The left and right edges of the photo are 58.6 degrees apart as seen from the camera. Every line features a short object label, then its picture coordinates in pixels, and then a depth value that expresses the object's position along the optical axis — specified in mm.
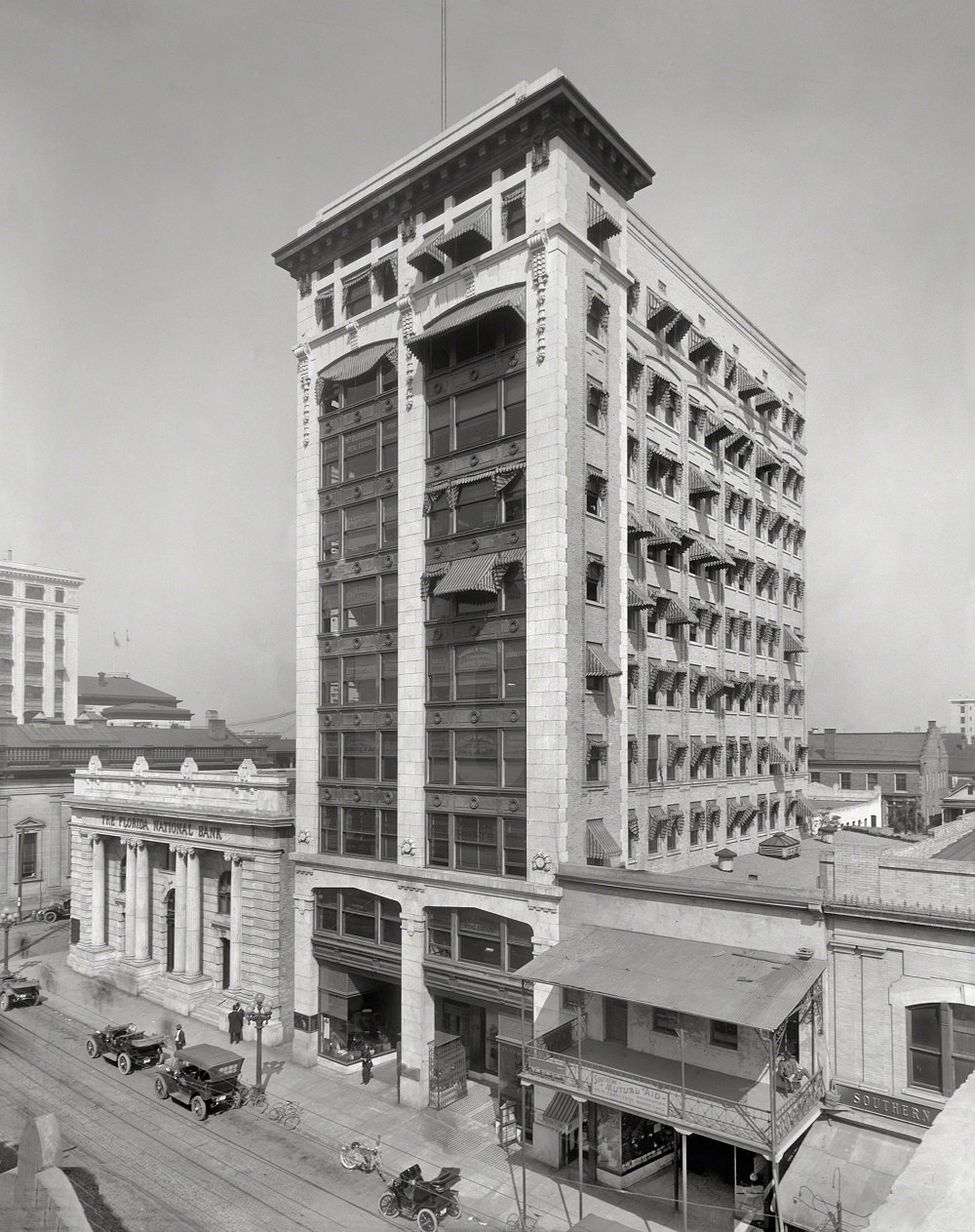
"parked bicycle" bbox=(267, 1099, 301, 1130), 30281
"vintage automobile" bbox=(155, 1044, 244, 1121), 30844
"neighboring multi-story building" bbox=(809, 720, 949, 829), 84625
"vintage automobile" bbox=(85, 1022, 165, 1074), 34938
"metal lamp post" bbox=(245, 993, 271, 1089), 32981
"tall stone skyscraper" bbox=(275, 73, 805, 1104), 31062
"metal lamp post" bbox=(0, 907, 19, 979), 45350
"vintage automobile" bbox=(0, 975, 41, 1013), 43344
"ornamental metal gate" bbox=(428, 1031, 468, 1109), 31405
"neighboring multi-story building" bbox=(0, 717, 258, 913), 63531
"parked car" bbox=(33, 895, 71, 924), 60188
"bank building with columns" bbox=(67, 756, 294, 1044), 39188
